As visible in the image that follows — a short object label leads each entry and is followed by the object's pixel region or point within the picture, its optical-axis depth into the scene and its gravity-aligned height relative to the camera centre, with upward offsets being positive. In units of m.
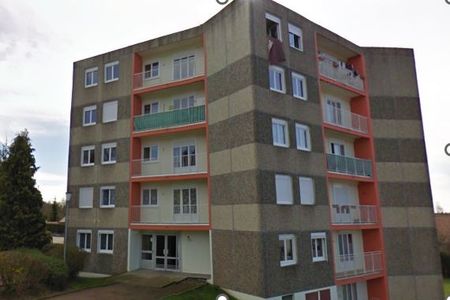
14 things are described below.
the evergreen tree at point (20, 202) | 23.02 +1.35
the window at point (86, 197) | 25.30 +1.67
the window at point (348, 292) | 21.56 -4.64
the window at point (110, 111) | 25.29 +7.63
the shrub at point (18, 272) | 17.47 -2.36
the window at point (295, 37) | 21.11 +10.46
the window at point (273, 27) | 20.34 +10.67
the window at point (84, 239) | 24.75 -1.25
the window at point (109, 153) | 24.78 +4.61
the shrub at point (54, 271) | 19.27 -2.64
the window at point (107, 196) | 24.31 +1.66
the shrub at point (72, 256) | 21.86 -2.11
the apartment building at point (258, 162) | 18.48 +3.32
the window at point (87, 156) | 25.86 +4.66
